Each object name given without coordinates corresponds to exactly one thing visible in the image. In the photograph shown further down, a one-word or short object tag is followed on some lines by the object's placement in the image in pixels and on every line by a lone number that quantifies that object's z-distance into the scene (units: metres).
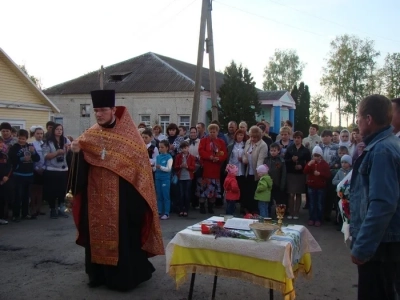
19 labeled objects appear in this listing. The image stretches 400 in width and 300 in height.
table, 3.62
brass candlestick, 3.93
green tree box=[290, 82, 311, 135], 43.34
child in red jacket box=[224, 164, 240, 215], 8.45
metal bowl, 3.70
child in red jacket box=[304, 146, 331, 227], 8.12
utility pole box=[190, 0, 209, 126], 14.48
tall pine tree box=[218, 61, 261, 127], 27.75
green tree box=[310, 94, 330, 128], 52.74
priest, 4.66
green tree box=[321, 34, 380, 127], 45.88
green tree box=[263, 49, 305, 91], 59.42
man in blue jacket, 2.69
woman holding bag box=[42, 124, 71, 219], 8.56
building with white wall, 31.16
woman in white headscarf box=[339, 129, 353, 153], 9.05
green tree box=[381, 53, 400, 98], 43.83
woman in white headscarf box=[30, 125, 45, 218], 8.74
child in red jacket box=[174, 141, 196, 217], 8.98
